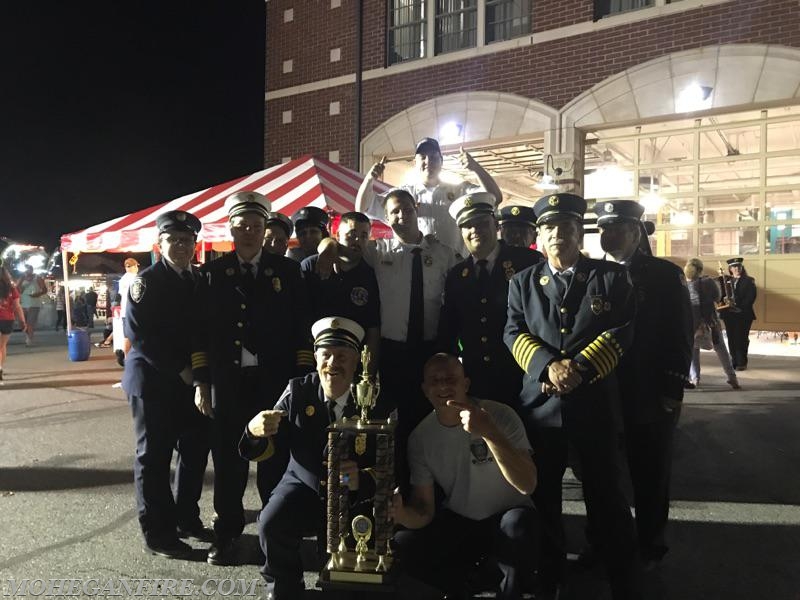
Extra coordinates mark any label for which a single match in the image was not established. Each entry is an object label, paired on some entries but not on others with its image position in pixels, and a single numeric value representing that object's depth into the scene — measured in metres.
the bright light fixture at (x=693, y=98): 9.35
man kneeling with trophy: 2.67
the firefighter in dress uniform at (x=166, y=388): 3.42
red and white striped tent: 7.32
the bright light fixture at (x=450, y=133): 11.51
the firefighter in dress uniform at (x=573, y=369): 2.77
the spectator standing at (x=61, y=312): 21.32
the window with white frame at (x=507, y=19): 11.05
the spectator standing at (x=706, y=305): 8.59
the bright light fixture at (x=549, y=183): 10.63
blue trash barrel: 12.01
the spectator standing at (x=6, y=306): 9.28
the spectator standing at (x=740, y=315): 9.78
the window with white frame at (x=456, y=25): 11.65
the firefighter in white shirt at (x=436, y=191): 4.53
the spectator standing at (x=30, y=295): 15.53
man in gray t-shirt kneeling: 2.59
